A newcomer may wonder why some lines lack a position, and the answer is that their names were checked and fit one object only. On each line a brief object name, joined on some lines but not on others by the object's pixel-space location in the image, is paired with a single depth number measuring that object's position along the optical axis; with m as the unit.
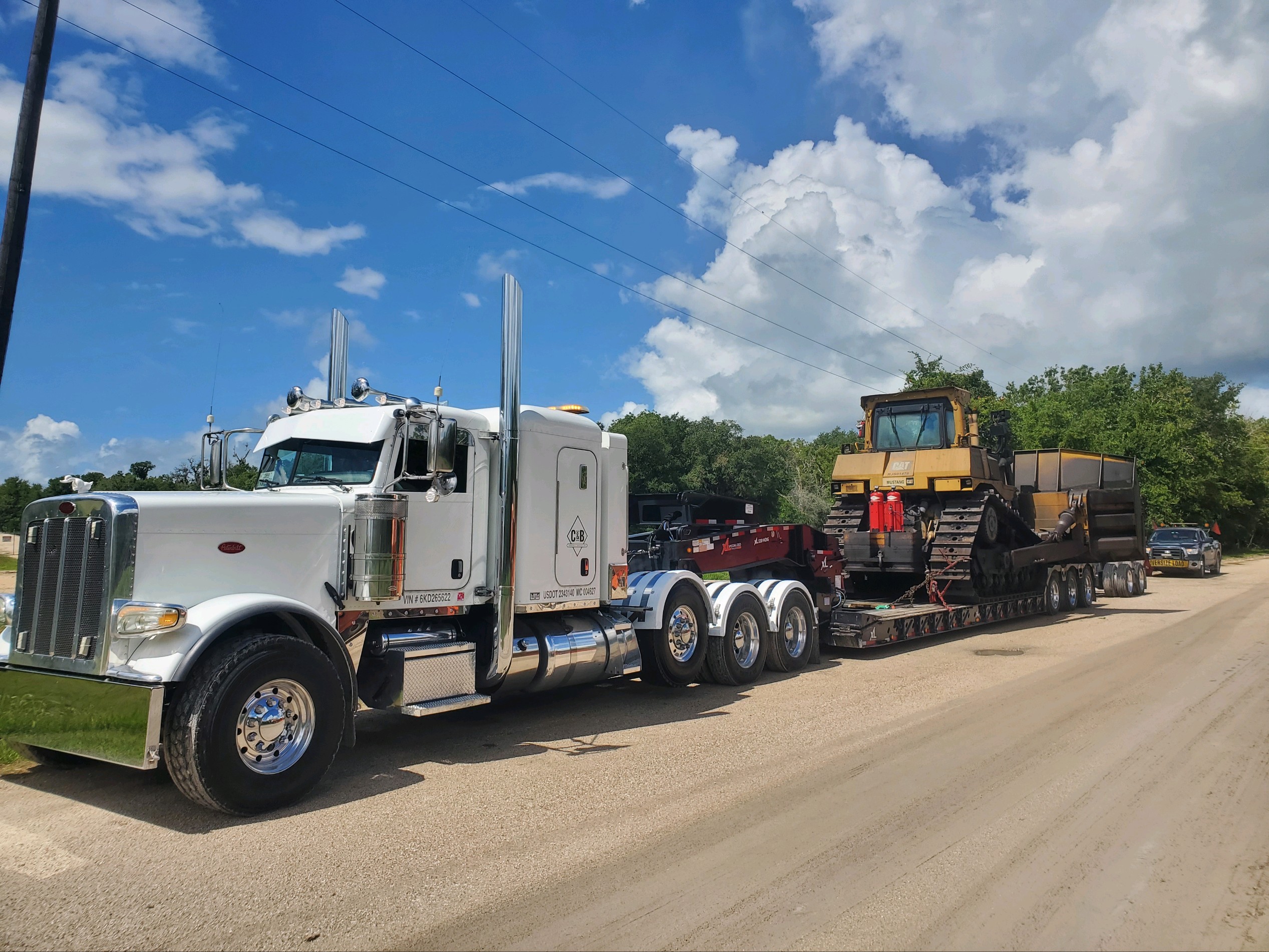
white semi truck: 5.29
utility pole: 7.52
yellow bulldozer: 14.91
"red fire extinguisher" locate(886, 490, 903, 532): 15.00
